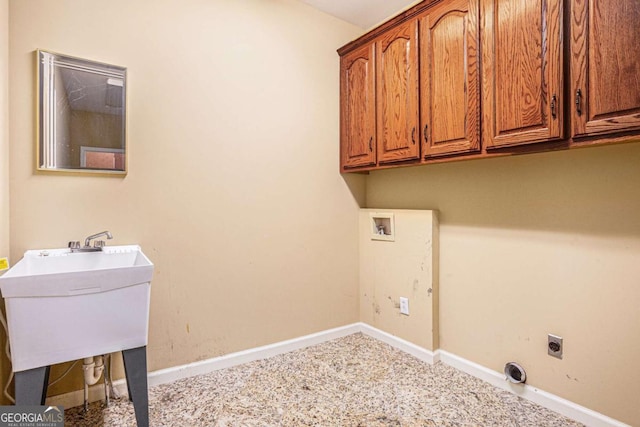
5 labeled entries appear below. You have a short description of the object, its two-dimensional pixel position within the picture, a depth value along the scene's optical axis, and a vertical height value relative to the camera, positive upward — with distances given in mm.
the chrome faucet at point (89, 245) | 1662 -152
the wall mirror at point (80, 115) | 1623 +495
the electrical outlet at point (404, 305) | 2377 -652
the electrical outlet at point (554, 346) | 1695 -674
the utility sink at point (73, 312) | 1184 -365
